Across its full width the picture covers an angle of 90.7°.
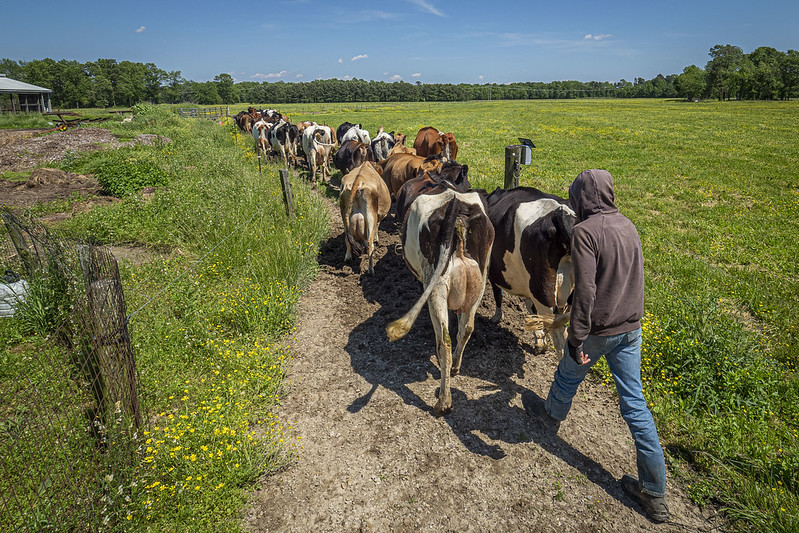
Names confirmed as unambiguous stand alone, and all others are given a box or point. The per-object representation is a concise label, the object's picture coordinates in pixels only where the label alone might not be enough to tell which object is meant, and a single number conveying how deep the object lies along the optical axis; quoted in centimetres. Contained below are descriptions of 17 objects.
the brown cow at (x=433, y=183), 576
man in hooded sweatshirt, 296
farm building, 4088
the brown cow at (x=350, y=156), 1121
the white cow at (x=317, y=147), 1424
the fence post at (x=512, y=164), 660
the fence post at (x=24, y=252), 533
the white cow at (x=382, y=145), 1358
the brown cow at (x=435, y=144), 1180
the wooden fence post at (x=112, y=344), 304
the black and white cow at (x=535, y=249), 407
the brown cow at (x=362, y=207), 709
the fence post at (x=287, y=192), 837
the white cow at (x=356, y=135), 1653
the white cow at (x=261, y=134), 1930
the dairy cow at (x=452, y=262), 411
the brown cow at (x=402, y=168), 863
